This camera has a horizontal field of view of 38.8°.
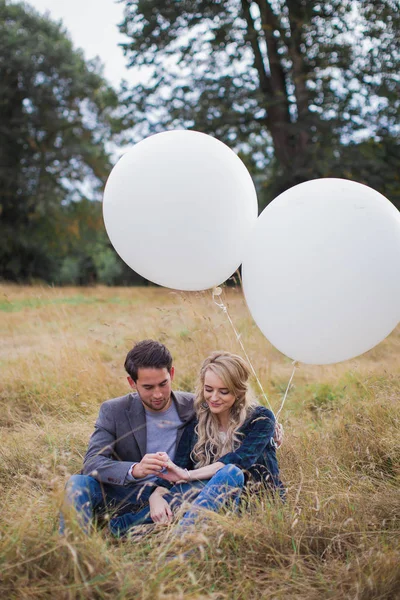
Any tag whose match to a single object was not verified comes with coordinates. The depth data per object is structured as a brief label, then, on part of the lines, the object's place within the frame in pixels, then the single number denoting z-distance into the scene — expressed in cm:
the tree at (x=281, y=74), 893
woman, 234
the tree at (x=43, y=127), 1467
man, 239
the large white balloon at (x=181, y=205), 252
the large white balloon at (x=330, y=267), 230
